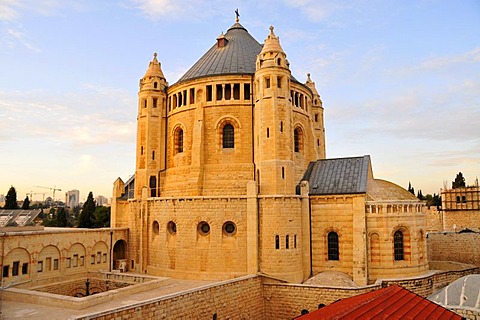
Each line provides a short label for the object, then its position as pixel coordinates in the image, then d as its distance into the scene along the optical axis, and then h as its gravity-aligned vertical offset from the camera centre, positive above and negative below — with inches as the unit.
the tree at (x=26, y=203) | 2578.7 -23.9
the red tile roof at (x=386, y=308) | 649.0 -200.1
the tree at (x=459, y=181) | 2848.9 +97.6
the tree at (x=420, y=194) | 3898.4 +8.4
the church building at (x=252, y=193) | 1111.0 +12.7
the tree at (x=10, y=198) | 2396.7 +9.4
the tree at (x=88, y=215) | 2309.3 -96.0
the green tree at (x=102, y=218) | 2415.1 -120.7
